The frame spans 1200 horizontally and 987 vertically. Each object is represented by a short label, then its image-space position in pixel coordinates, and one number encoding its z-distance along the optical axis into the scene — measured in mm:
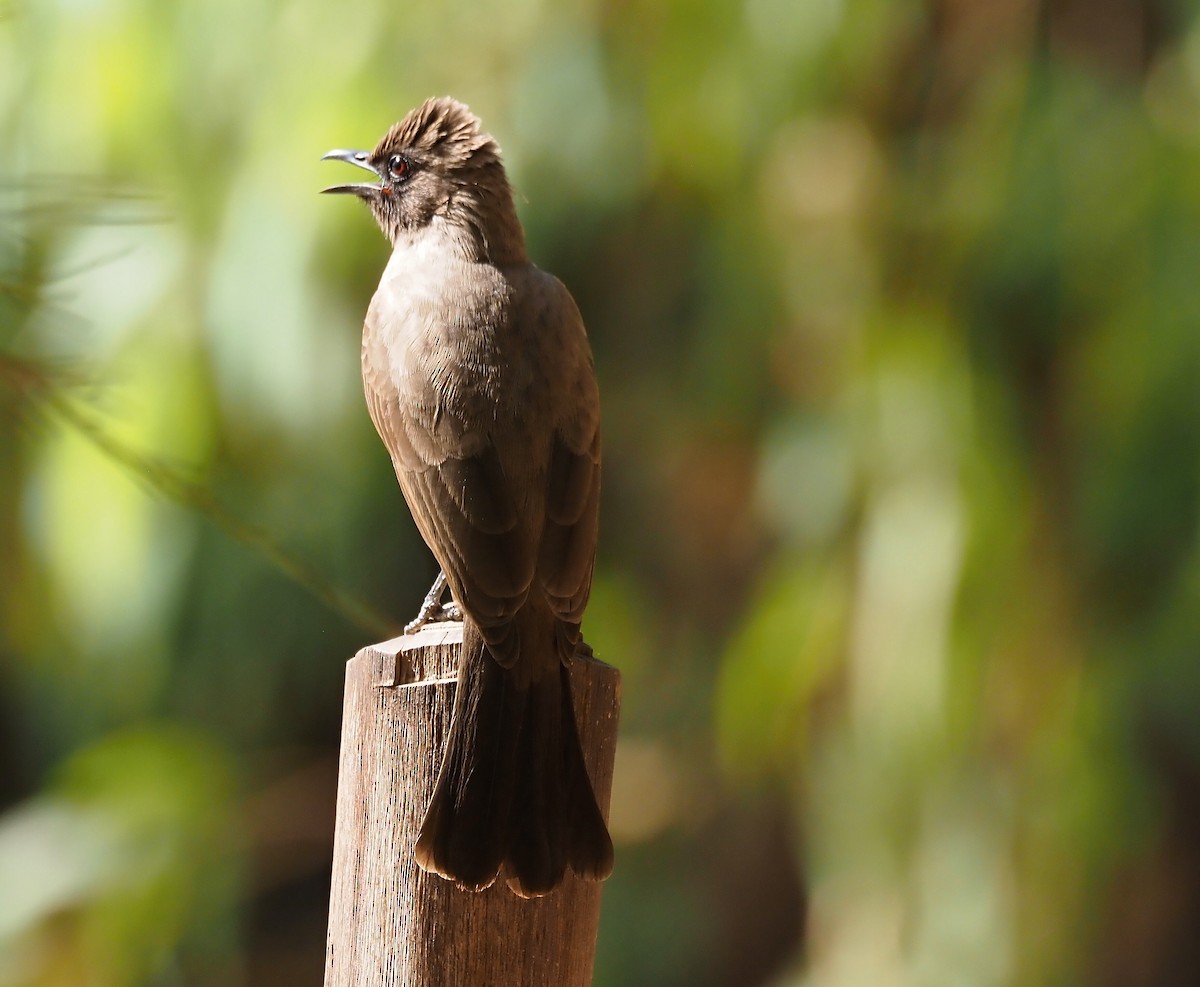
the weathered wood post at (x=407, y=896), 4035
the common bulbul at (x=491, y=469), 4211
